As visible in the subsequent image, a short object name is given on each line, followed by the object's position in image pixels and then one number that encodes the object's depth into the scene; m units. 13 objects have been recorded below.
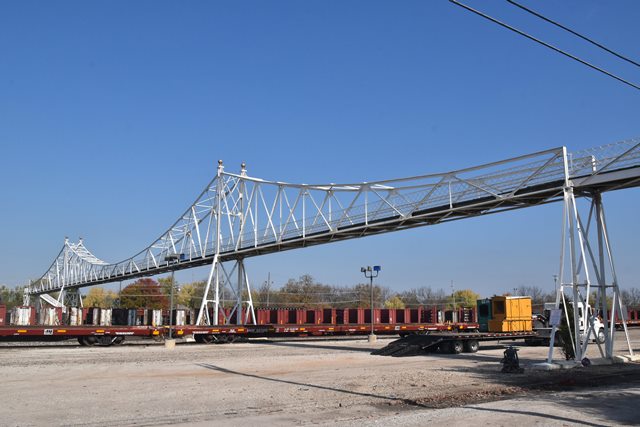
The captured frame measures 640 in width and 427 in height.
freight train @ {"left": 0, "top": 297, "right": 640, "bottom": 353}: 33.19
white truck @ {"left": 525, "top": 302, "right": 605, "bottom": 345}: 32.72
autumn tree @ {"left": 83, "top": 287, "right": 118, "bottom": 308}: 165.62
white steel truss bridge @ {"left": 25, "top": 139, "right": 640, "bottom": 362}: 22.92
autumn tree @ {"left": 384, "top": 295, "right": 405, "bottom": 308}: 132.21
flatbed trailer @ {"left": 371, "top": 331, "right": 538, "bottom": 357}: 28.73
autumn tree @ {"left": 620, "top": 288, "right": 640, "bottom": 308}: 145.00
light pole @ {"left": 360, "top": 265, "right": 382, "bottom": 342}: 41.33
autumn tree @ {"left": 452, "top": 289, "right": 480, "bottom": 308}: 138.09
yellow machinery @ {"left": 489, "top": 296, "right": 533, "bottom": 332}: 33.30
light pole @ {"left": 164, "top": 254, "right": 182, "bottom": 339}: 36.37
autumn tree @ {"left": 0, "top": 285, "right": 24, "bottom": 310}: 176.66
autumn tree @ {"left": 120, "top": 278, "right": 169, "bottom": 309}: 108.81
